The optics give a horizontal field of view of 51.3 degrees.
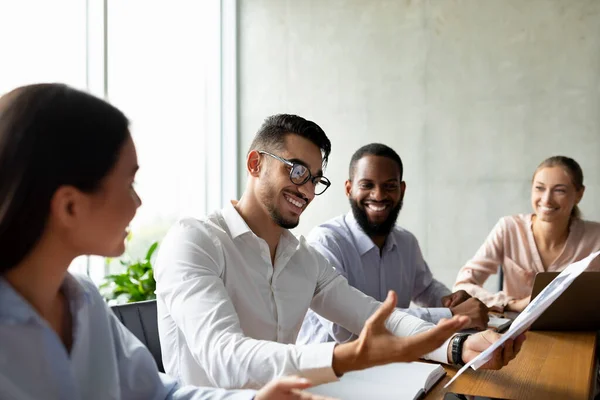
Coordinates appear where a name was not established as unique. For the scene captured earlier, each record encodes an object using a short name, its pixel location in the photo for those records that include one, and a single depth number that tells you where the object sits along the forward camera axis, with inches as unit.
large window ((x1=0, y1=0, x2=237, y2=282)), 151.6
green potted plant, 170.1
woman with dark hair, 37.5
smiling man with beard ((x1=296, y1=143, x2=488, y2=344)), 114.6
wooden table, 62.4
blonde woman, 136.4
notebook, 60.6
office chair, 74.3
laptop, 90.0
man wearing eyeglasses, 58.9
